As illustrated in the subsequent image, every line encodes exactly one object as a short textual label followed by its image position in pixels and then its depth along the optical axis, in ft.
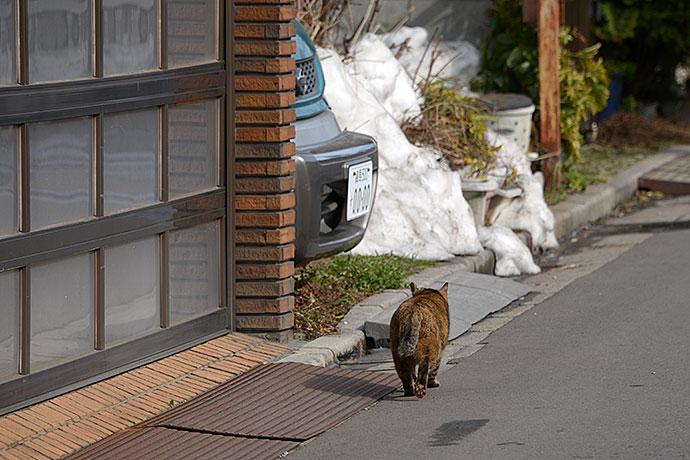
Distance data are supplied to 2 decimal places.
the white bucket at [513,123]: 68.33
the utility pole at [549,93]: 70.23
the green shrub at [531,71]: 75.24
